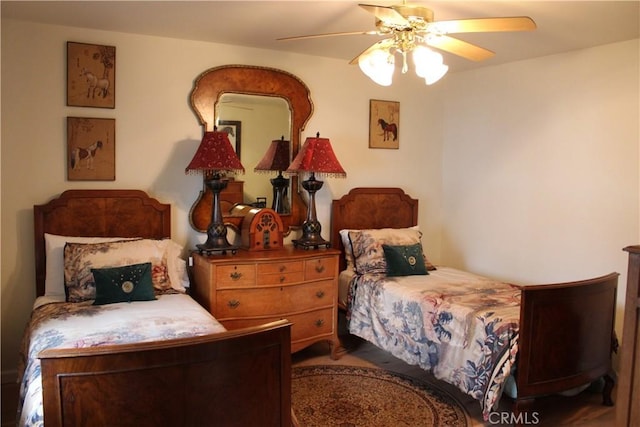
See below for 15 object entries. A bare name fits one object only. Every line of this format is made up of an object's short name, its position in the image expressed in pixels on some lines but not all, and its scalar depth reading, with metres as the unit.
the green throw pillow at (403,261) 3.67
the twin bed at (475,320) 2.57
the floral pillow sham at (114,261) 2.81
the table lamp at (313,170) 3.58
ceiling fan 2.14
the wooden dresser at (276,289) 3.18
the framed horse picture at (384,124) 4.21
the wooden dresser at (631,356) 1.81
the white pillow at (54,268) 2.96
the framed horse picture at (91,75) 3.17
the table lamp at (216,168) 3.28
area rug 2.79
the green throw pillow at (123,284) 2.73
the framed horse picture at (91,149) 3.20
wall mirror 3.57
